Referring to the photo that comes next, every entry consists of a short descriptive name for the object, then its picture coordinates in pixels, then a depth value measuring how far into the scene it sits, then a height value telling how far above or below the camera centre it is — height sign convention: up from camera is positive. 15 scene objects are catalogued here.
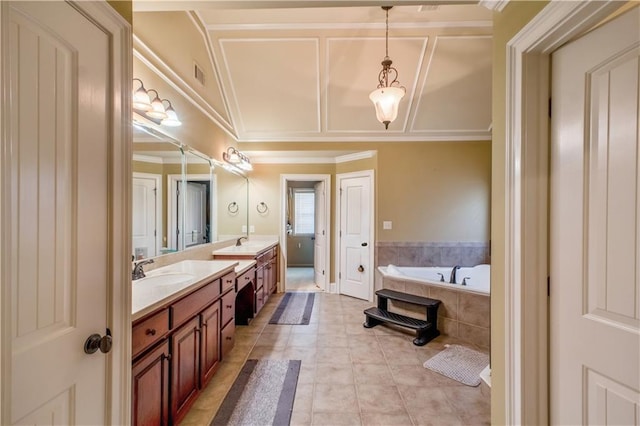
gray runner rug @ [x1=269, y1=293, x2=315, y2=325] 3.29 -1.36
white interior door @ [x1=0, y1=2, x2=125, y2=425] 0.72 -0.01
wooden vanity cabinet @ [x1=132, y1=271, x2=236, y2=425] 1.26 -0.84
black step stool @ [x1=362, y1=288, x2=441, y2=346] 2.78 -1.20
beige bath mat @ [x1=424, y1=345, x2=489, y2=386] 2.17 -1.35
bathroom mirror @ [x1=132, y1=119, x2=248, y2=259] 1.97 +0.16
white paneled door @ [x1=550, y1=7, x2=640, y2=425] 0.84 -0.05
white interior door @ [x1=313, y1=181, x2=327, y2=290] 4.61 -0.44
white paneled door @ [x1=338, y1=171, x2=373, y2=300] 4.08 -0.38
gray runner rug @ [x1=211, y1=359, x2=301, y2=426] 1.71 -1.34
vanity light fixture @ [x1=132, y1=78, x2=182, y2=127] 1.80 +0.77
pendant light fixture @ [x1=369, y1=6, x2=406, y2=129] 2.22 +0.97
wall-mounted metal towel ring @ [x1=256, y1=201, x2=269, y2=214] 4.51 +0.07
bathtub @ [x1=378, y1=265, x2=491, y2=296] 3.20 -0.83
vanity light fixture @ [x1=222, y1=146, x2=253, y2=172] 3.55 +0.76
